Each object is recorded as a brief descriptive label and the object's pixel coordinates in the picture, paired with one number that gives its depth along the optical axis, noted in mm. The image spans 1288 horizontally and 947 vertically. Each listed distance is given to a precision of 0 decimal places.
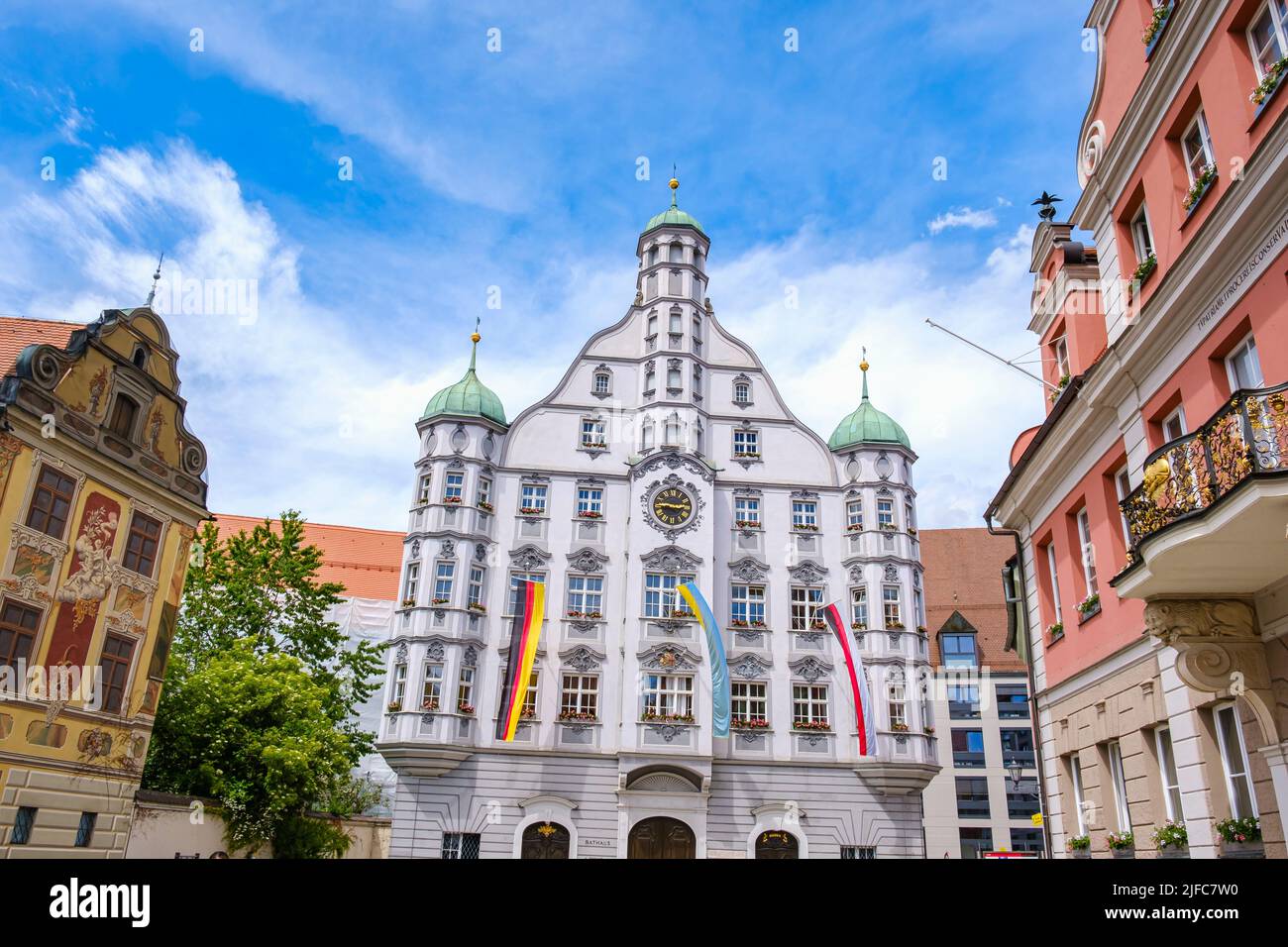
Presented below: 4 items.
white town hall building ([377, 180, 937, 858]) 37125
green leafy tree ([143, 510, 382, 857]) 29938
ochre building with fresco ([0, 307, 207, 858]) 21719
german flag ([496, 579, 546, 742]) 35250
